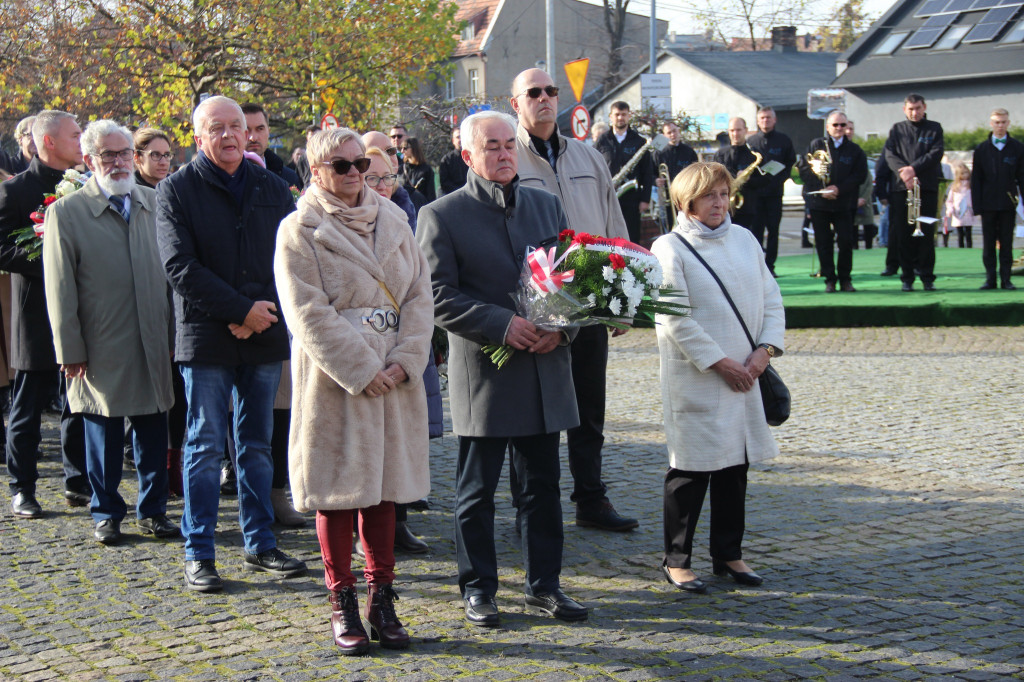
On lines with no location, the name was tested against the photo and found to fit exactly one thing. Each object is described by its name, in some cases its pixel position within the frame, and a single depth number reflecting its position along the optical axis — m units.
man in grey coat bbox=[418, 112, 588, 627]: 4.94
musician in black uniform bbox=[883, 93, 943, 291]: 14.41
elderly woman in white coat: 5.25
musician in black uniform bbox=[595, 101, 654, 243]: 15.05
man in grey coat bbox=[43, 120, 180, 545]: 6.29
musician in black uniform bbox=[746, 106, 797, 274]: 15.38
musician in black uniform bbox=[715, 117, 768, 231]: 15.23
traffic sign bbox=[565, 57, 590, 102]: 20.84
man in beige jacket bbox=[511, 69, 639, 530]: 6.14
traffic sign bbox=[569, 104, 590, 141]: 19.80
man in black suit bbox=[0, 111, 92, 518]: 7.06
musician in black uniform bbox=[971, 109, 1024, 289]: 14.01
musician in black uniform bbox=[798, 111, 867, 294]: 14.73
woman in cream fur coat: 4.62
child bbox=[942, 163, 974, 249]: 22.78
